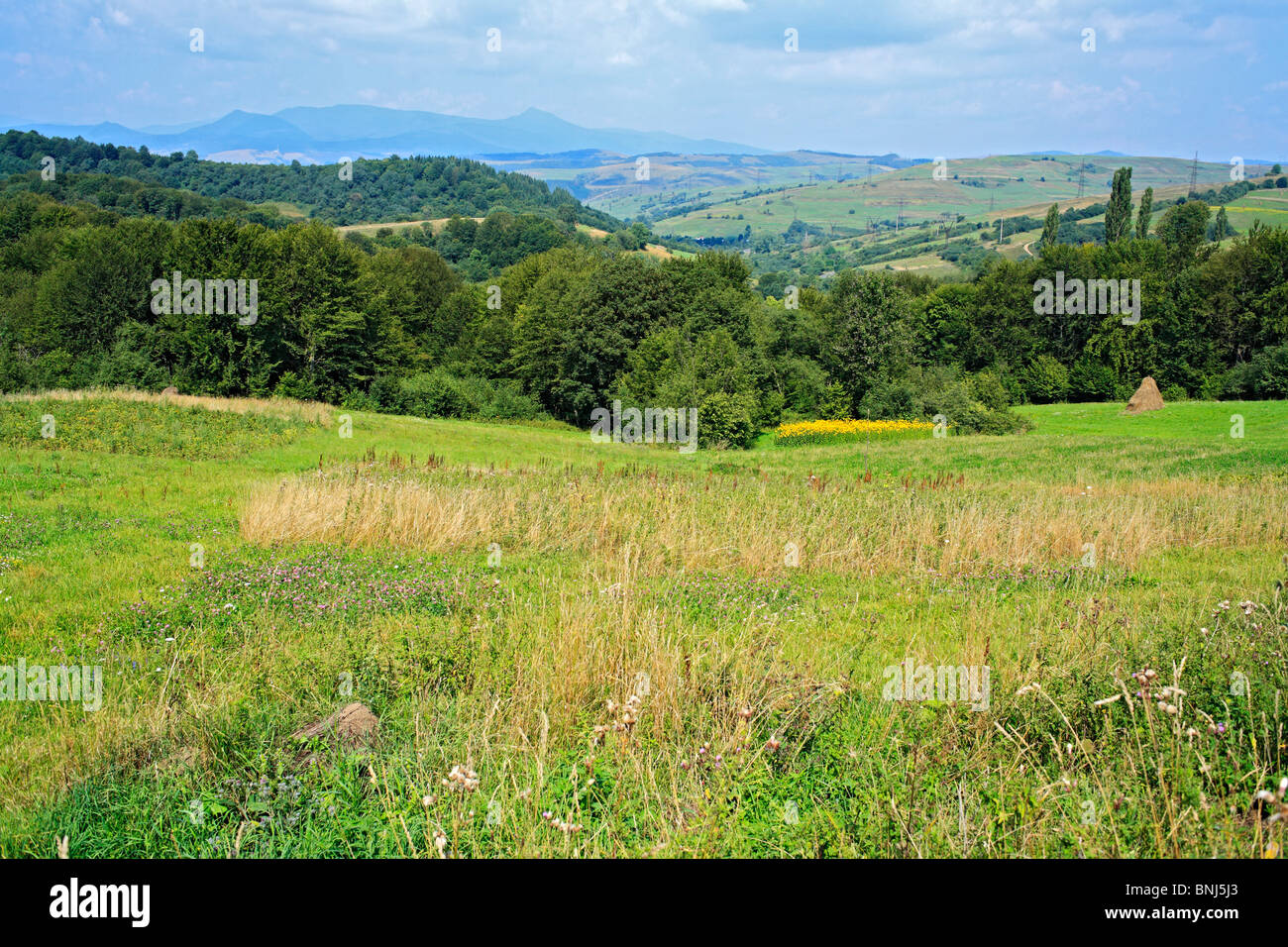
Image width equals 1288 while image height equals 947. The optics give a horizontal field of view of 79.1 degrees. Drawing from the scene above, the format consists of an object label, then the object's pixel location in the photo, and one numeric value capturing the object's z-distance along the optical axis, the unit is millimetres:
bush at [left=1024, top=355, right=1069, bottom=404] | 66250
